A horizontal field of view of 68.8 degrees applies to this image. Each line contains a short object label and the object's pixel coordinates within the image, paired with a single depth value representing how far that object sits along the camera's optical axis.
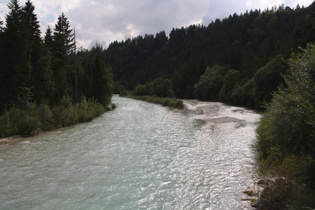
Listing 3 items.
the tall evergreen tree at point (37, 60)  30.35
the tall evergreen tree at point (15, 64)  25.02
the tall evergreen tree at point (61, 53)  37.28
